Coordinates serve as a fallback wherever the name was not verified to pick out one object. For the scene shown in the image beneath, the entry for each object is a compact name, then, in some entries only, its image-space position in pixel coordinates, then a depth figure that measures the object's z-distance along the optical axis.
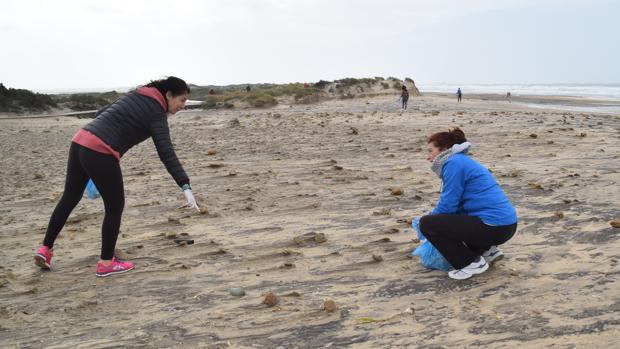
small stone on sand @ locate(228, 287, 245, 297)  3.49
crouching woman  3.59
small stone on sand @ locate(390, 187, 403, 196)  6.08
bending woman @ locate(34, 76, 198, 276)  3.70
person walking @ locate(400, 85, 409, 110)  23.84
